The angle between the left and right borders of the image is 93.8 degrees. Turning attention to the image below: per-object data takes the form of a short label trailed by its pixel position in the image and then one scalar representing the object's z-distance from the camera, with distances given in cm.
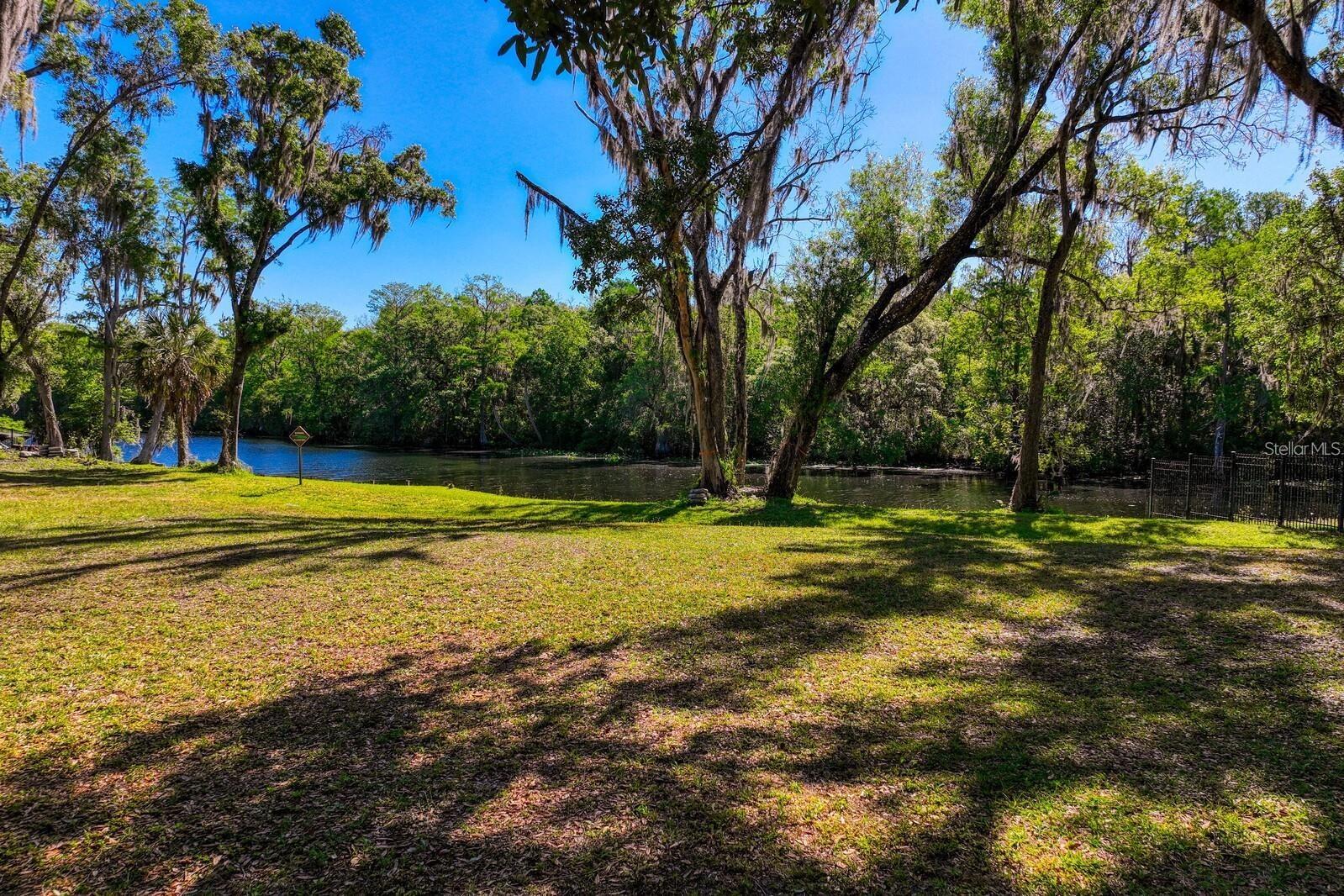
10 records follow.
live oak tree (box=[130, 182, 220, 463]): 2450
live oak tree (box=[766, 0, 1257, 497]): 1156
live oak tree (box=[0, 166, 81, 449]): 2206
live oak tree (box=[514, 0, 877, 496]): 1046
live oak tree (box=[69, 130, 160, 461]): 2156
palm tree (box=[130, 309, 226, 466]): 2222
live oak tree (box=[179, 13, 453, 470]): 1891
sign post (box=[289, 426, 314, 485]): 1905
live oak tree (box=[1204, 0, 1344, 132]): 675
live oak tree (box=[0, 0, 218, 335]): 1677
